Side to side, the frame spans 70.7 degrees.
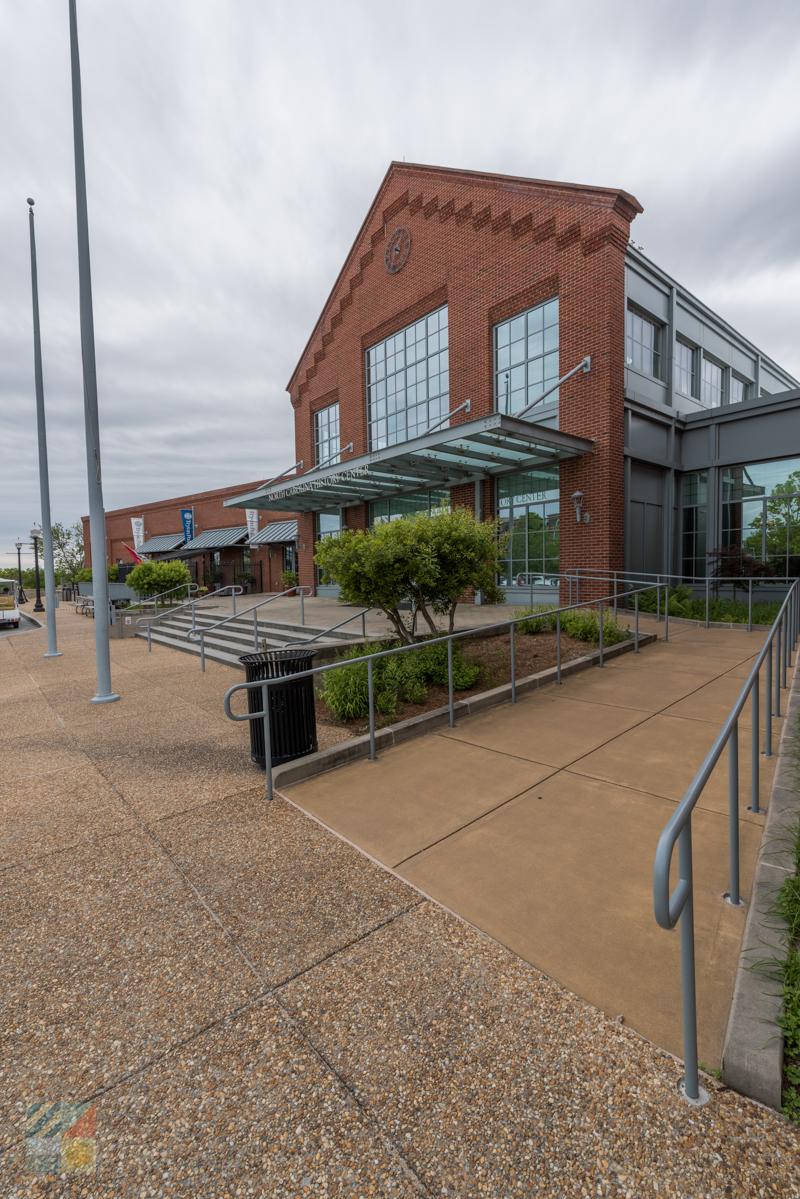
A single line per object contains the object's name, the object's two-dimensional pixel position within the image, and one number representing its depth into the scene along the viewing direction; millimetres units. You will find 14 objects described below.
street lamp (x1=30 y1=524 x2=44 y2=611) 30053
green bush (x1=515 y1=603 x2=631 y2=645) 9586
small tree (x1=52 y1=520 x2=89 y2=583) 52269
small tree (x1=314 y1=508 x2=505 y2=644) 7086
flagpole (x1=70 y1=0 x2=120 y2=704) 8062
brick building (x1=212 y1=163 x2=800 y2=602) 13125
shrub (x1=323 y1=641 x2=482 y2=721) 6488
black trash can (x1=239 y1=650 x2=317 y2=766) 5020
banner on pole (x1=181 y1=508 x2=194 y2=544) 32500
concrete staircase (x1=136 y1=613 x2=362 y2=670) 10497
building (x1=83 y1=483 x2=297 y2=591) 29734
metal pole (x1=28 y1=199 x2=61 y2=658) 12109
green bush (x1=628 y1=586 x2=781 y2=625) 11996
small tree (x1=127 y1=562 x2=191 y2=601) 19719
